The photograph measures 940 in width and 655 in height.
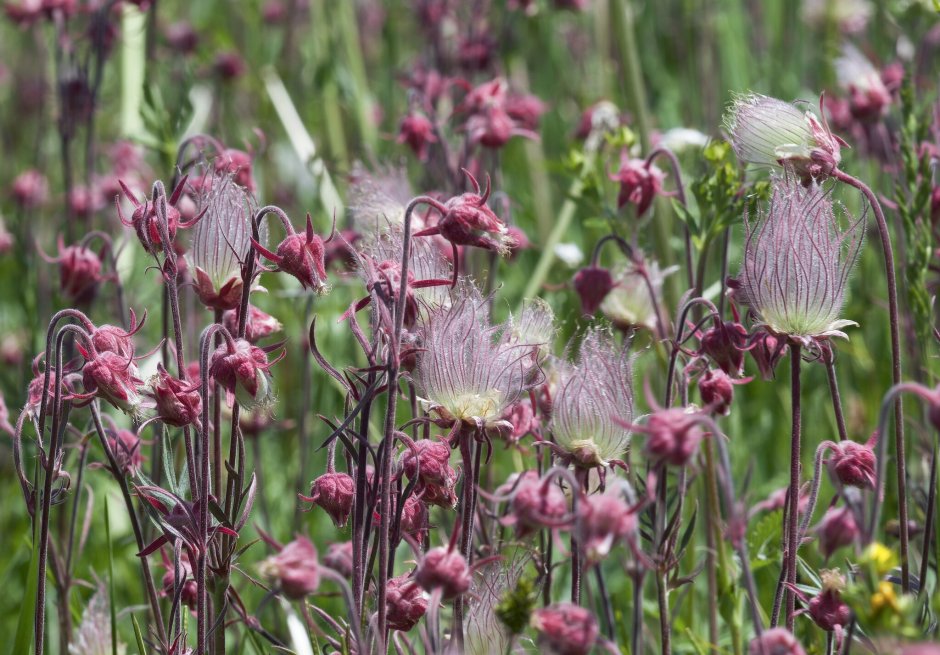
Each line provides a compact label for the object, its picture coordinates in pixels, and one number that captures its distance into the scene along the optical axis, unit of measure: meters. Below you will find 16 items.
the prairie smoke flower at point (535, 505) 1.51
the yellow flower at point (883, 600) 1.50
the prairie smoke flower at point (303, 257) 1.56
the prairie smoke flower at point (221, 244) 1.58
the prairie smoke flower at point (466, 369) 1.56
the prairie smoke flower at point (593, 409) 1.56
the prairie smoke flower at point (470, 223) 1.54
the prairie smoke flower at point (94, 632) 1.62
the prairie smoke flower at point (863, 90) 1.75
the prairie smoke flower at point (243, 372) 1.55
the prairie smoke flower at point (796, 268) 1.56
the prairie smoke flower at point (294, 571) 1.50
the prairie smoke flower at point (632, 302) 1.69
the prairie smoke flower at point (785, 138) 1.58
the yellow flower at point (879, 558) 1.50
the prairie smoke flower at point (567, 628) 1.50
